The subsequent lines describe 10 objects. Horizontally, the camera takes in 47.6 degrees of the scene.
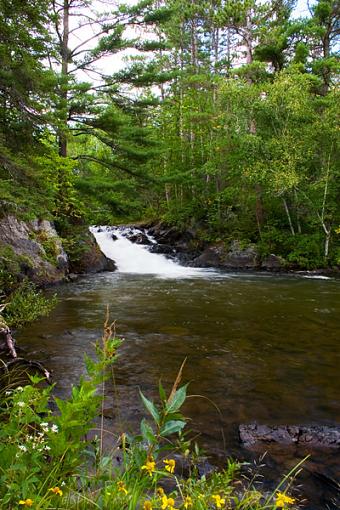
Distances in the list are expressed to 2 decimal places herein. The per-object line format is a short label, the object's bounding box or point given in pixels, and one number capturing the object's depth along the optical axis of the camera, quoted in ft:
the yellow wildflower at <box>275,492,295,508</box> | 5.20
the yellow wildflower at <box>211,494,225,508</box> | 5.26
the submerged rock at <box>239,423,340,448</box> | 12.89
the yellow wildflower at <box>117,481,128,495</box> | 5.13
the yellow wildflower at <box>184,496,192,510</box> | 5.51
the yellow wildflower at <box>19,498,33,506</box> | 4.56
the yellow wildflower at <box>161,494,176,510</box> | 4.86
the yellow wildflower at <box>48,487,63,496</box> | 5.07
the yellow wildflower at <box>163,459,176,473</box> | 5.30
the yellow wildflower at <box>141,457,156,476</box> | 5.25
